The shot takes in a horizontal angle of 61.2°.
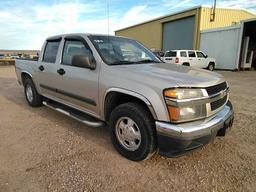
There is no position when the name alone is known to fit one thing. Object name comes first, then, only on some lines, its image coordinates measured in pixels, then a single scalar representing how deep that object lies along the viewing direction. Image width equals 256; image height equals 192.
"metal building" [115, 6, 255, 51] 20.92
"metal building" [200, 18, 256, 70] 17.64
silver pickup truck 2.60
